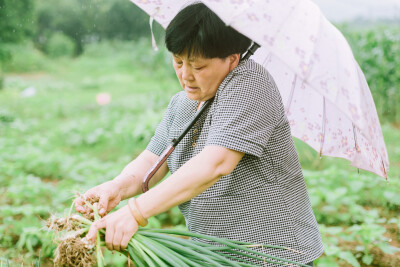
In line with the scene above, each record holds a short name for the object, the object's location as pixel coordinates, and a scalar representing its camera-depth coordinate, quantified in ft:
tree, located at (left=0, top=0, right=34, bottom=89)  45.29
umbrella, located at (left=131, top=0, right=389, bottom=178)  4.02
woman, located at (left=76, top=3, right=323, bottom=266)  4.16
